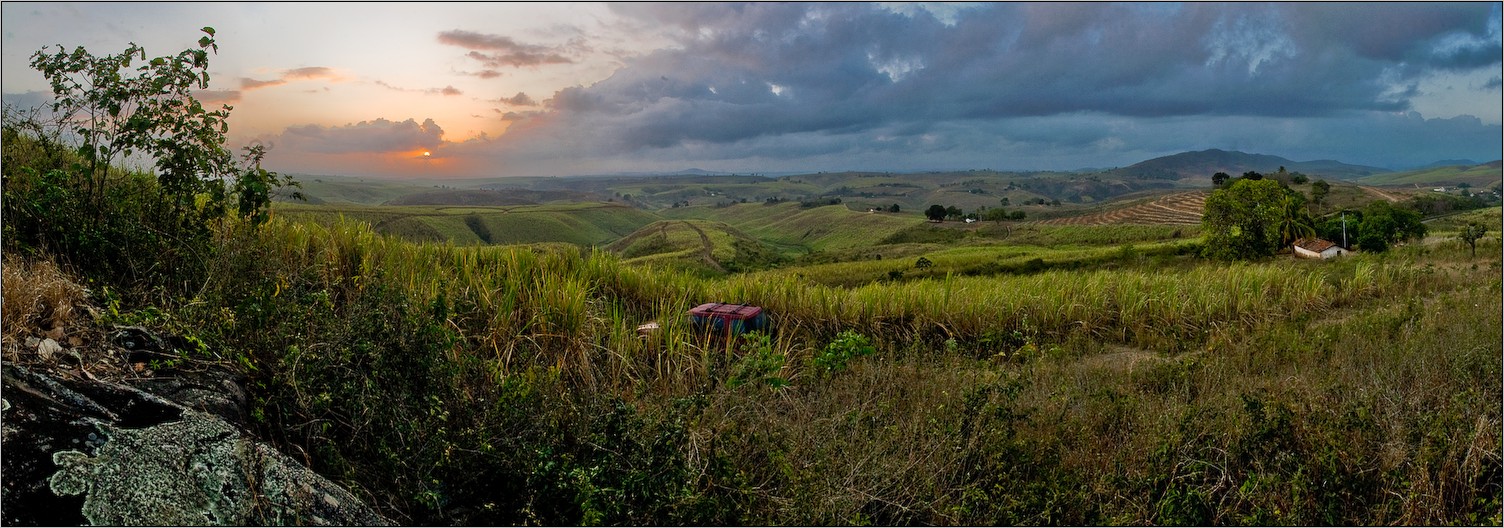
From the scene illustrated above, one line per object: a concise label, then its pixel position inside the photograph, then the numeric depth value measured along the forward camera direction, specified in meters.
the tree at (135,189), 5.17
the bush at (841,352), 5.80
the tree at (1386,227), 40.64
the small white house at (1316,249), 39.19
